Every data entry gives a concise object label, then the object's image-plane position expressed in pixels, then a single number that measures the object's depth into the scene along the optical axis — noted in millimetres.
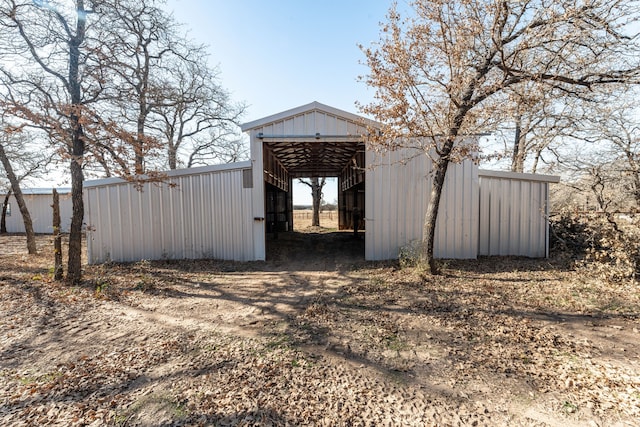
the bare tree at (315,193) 19344
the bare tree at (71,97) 4930
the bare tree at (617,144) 9617
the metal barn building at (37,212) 17531
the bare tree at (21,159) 13317
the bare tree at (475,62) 4586
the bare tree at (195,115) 12541
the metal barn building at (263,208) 7215
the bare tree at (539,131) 10523
